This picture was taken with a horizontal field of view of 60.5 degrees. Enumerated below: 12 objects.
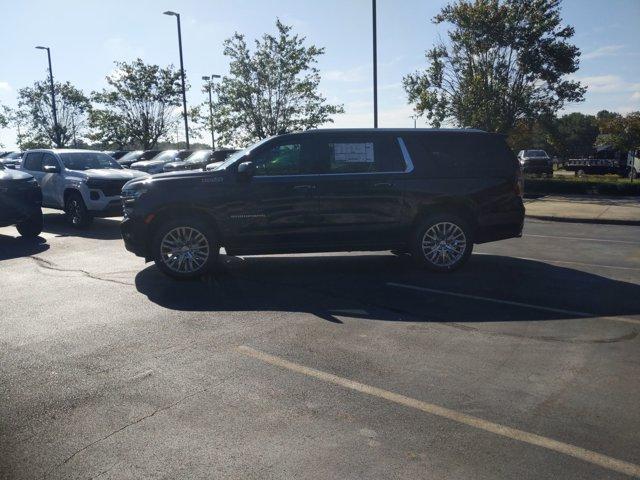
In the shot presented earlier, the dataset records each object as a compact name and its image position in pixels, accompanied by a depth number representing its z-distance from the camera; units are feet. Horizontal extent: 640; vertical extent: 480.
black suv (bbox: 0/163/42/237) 35.47
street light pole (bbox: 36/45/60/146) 121.29
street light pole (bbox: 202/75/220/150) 94.67
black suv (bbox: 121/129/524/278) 24.88
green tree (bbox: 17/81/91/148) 153.58
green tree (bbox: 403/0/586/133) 76.23
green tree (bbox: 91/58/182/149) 120.98
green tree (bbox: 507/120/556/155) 82.12
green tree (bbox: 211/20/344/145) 88.69
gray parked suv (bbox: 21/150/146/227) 41.01
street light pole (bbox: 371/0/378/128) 62.85
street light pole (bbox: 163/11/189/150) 92.84
